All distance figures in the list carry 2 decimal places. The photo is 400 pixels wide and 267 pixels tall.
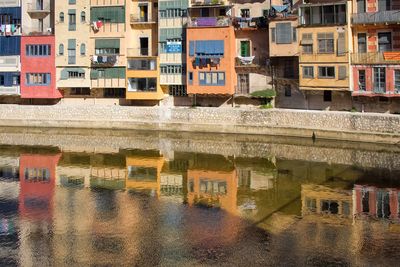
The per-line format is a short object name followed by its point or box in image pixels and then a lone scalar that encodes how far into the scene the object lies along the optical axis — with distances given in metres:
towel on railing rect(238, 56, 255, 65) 47.50
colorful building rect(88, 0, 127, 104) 49.66
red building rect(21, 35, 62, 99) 51.25
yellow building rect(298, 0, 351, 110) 42.28
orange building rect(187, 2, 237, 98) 46.78
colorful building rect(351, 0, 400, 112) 41.12
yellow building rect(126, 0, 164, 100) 49.00
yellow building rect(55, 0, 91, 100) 50.31
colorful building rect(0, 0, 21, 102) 51.81
